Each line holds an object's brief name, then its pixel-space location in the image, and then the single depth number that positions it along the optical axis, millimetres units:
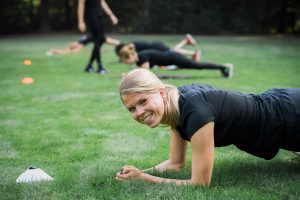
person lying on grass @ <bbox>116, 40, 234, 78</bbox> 9492
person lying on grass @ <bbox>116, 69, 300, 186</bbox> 3000
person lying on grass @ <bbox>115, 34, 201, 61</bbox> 9586
